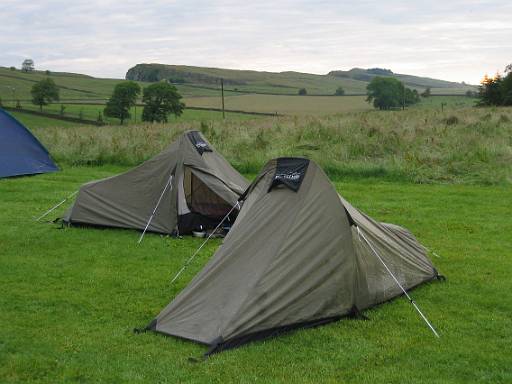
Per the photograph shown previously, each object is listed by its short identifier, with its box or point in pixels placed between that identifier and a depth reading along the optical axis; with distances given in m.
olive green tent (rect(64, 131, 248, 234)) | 12.06
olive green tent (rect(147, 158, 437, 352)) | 6.76
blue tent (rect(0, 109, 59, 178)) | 19.41
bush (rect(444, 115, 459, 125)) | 23.84
